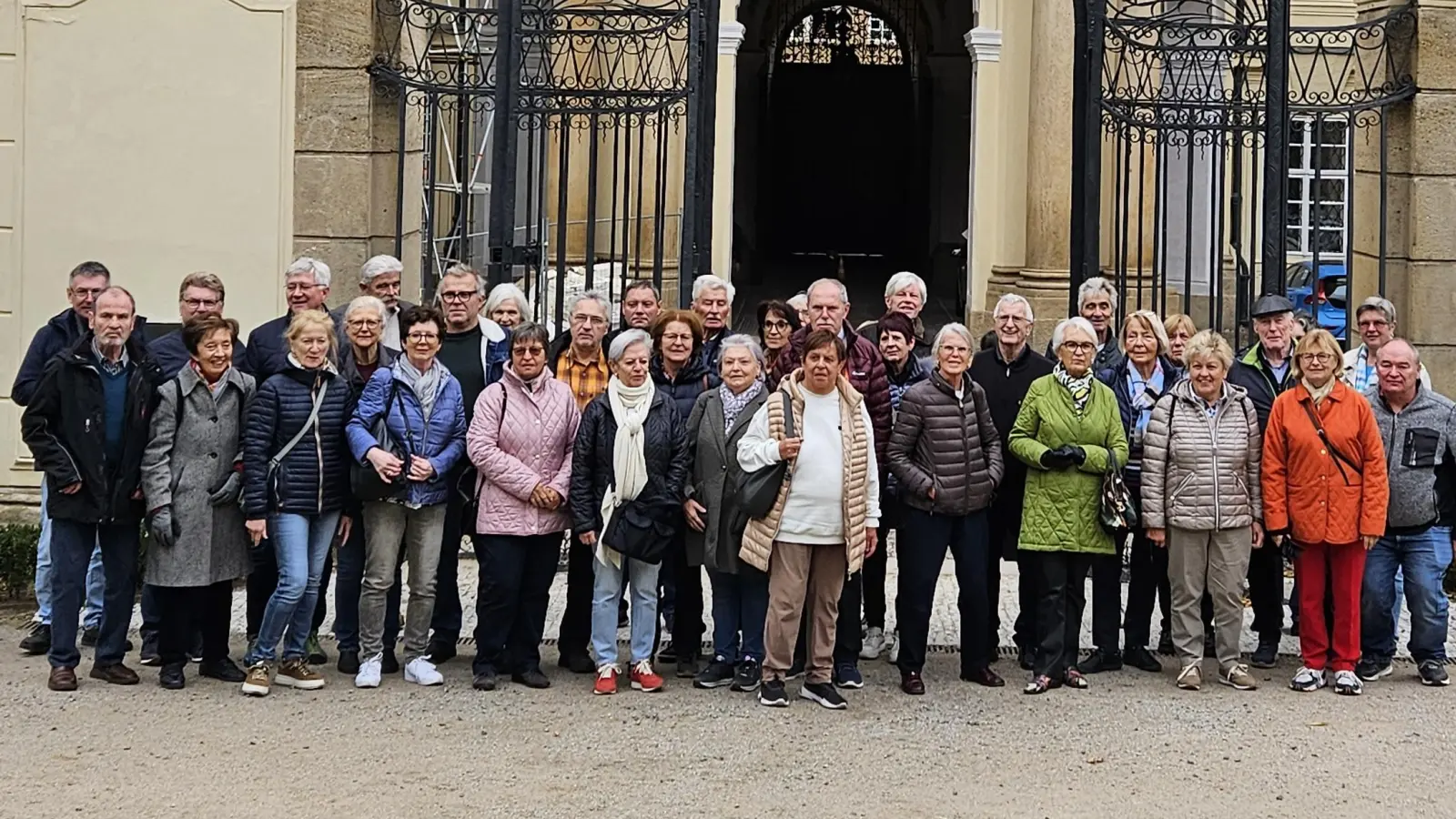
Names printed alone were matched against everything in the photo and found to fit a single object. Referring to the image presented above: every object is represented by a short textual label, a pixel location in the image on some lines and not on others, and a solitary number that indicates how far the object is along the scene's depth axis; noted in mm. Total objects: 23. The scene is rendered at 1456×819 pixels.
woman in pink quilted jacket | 7047
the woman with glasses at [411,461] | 7031
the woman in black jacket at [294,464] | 6914
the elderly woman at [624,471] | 7023
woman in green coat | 7203
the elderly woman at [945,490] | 7141
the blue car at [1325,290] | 17219
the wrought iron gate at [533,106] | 9305
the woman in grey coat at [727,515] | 7008
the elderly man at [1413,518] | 7414
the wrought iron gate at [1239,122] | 9305
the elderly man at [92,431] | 6902
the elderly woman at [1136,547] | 7531
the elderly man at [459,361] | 7520
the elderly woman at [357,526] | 7180
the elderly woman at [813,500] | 6887
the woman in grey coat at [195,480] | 6902
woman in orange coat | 7211
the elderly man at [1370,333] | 7949
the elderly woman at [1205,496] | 7262
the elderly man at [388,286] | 7863
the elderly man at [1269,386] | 7719
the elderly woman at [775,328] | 7531
